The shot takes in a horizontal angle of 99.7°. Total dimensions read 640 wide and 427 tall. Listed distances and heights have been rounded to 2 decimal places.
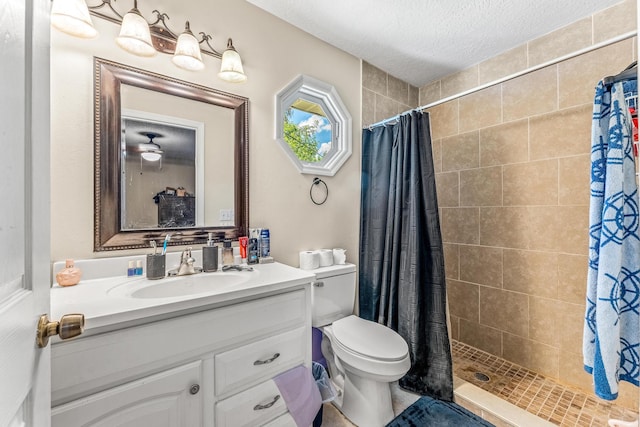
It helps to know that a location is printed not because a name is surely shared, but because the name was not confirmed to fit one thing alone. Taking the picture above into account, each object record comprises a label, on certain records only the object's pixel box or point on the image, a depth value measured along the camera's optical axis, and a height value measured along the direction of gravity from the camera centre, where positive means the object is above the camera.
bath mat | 1.48 -1.15
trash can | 1.43 -0.97
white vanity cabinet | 0.76 -0.51
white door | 0.38 +0.01
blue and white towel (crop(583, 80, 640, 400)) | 0.86 -0.18
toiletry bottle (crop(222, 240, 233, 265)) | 1.46 -0.21
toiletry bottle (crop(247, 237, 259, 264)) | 1.51 -0.20
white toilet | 1.37 -0.72
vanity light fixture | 1.07 +0.81
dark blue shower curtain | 1.69 -0.31
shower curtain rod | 1.09 +0.73
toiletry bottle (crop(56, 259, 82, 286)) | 1.05 -0.23
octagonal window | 1.77 +0.63
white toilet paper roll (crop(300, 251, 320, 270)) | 1.70 -0.30
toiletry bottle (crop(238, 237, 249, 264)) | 1.50 -0.19
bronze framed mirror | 1.19 +0.27
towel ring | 1.88 +0.18
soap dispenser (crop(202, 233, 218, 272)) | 1.34 -0.22
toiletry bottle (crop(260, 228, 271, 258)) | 1.57 -0.17
